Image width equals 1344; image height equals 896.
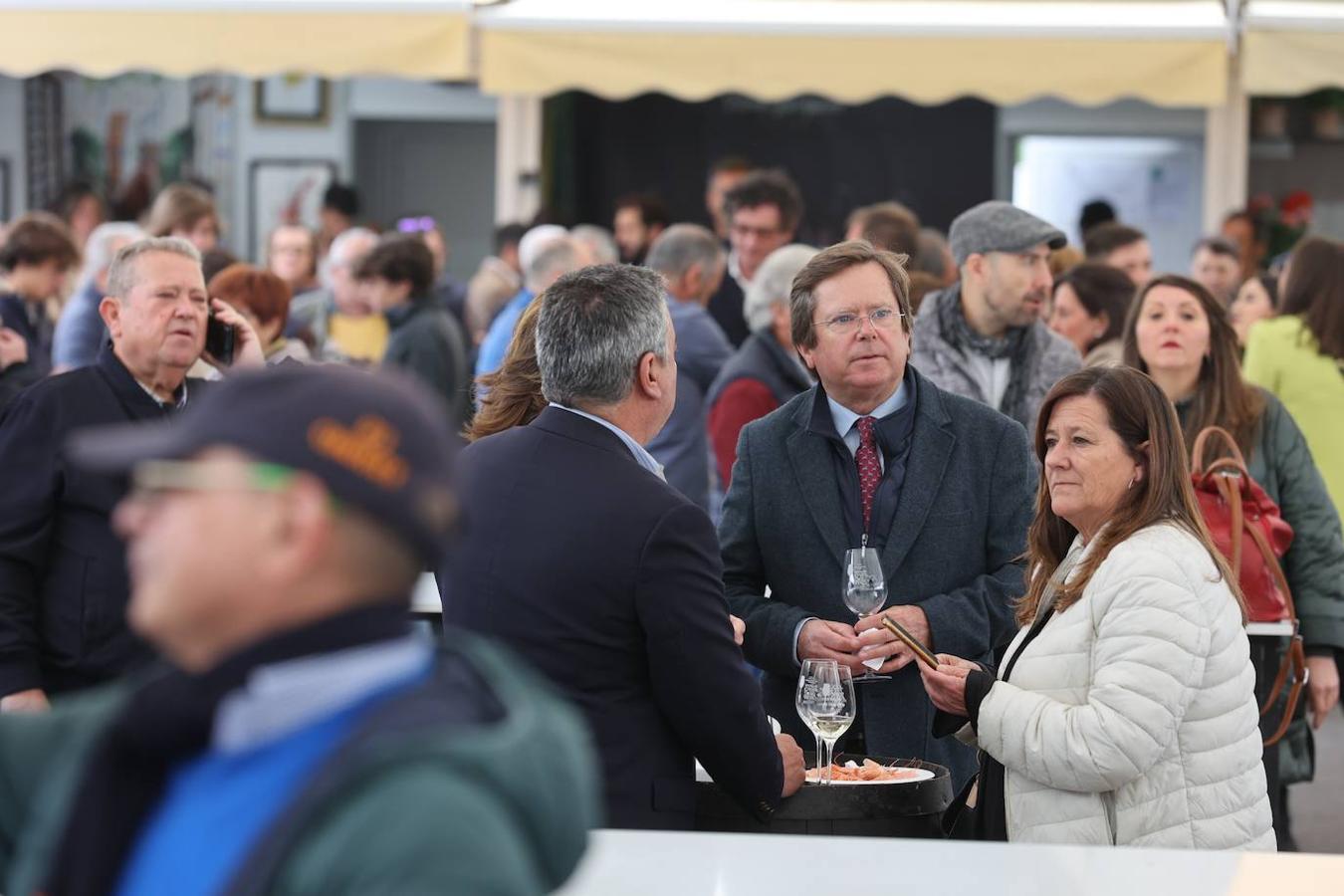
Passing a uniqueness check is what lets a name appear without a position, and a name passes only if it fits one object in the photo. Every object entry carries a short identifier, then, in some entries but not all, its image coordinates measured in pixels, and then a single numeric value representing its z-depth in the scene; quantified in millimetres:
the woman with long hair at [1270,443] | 8503
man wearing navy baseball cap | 2247
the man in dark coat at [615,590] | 5259
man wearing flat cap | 9032
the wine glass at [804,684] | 5984
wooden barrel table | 5672
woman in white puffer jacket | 5375
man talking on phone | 6836
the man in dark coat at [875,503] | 6684
